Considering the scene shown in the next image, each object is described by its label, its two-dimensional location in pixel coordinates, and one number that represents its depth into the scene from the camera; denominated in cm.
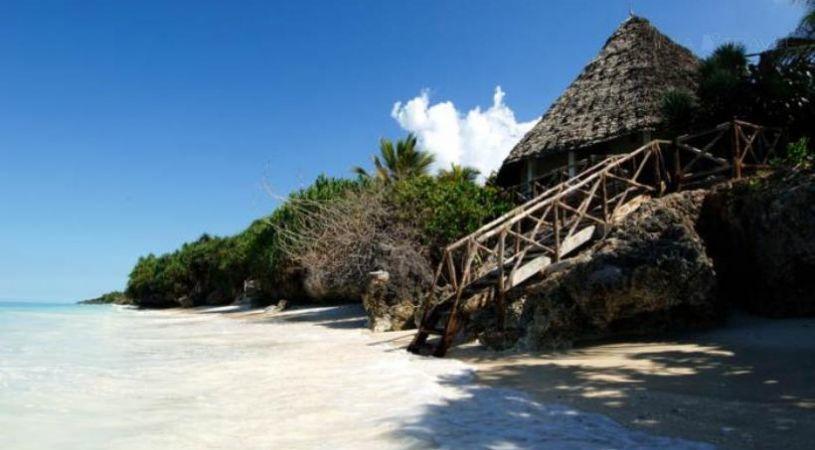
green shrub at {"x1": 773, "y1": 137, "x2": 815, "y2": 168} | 840
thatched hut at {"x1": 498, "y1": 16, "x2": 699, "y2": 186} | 1402
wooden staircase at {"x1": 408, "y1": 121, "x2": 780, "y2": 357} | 768
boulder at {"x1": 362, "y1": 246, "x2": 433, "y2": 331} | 1148
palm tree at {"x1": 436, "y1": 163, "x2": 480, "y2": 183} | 2889
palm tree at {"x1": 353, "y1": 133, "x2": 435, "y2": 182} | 3172
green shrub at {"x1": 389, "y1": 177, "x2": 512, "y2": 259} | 1342
